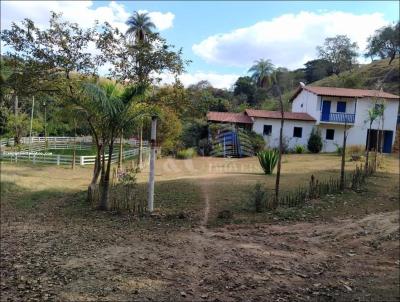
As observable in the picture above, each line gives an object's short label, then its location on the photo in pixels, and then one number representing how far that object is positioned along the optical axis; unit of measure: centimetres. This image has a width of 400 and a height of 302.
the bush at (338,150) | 2828
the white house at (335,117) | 2986
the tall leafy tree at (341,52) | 5588
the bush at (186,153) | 2682
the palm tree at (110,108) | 971
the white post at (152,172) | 982
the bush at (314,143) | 2973
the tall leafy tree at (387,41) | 5294
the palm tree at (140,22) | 4071
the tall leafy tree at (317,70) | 4449
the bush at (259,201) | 988
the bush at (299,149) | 2919
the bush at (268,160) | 1772
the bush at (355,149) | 2689
